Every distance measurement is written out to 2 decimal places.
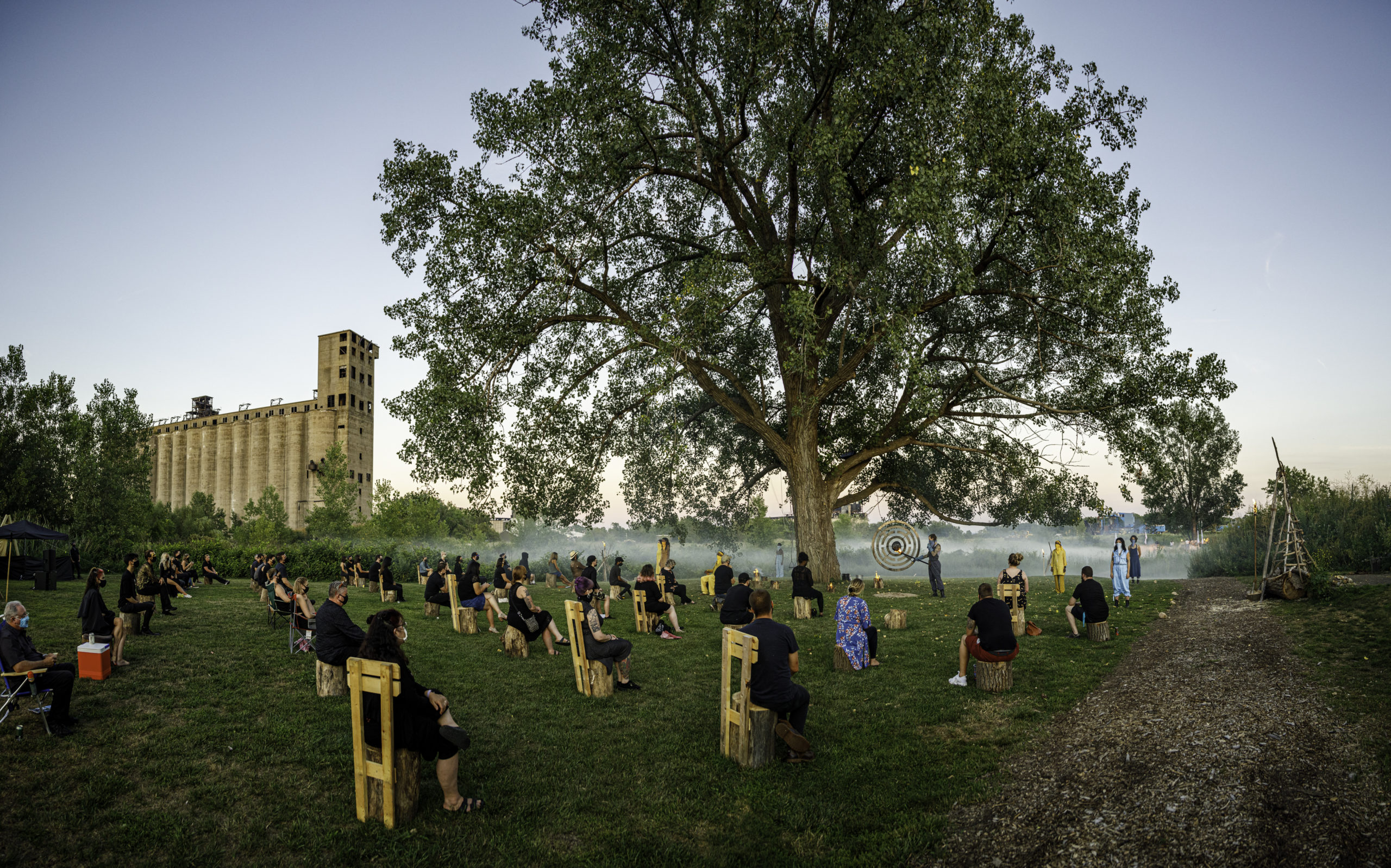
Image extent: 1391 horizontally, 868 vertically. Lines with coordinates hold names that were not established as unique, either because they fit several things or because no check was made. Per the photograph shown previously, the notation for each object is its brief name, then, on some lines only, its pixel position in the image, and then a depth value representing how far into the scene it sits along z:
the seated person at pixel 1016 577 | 15.34
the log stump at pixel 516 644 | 12.16
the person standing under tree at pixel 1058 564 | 22.22
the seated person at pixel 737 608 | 12.08
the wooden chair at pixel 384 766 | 5.54
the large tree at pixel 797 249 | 16.73
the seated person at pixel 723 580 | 17.83
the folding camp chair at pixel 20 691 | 7.36
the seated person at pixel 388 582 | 20.02
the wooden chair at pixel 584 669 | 9.62
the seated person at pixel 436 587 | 16.88
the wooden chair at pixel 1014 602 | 14.39
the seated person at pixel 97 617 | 10.23
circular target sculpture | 27.50
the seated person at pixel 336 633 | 9.13
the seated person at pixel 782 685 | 7.02
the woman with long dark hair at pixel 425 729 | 5.73
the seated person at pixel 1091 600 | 13.07
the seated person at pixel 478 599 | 14.81
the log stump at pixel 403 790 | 5.63
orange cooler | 9.24
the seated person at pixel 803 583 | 16.84
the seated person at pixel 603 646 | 9.73
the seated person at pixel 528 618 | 12.15
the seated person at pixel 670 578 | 16.75
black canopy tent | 20.14
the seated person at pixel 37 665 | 7.42
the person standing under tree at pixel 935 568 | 22.77
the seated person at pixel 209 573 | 25.27
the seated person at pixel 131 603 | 12.76
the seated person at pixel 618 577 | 19.73
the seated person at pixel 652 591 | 14.84
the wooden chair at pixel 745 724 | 6.99
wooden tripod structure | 16.16
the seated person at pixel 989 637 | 9.71
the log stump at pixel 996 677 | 9.67
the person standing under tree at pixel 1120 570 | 18.20
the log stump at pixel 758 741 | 6.98
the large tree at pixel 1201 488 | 48.06
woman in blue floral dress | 11.12
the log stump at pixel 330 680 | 9.16
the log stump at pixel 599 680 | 9.61
